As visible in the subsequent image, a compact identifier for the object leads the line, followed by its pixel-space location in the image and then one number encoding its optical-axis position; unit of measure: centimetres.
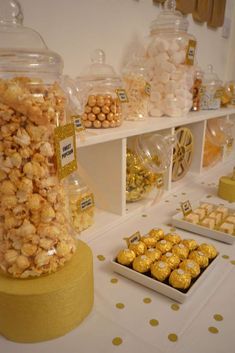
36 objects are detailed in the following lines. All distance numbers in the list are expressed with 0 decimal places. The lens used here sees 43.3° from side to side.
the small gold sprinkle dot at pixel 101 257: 77
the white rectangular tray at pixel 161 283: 61
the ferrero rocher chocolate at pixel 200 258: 70
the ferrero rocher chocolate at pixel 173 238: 79
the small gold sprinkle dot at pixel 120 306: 61
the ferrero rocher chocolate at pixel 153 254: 70
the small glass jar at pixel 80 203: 83
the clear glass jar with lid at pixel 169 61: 108
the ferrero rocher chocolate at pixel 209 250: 73
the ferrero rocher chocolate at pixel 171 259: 68
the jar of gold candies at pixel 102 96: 87
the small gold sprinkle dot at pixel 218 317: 58
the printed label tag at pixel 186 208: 94
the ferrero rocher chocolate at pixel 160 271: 65
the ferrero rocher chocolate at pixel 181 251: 72
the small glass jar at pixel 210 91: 145
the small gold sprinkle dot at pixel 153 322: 57
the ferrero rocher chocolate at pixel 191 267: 66
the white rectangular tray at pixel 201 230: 84
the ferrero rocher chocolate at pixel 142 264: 67
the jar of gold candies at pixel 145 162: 103
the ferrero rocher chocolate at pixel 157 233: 81
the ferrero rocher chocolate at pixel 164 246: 74
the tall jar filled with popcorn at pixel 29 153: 45
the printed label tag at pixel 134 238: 77
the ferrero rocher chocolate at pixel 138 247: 73
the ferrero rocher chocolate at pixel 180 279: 62
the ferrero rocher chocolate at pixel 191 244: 76
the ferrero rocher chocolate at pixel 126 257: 70
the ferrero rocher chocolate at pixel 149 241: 77
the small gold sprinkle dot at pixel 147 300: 62
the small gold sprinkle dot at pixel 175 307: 60
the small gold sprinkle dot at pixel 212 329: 55
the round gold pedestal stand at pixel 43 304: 49
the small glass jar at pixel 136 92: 104
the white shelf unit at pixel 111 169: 87
